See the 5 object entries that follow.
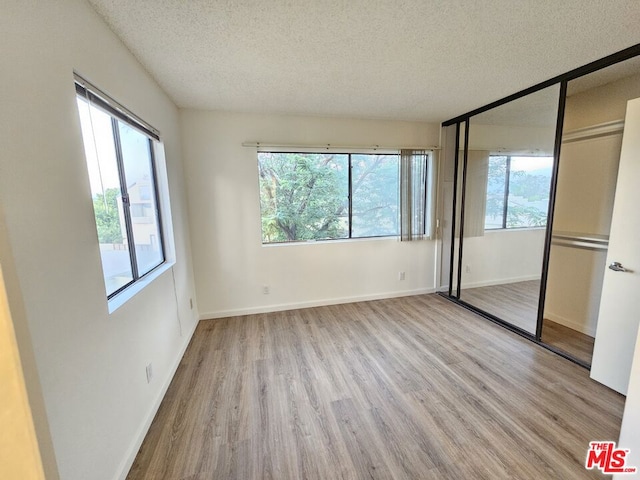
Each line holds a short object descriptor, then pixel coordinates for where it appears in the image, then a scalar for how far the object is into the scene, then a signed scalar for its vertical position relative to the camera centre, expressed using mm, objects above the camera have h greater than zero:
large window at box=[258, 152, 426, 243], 3357 +76
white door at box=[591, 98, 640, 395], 1847 -590
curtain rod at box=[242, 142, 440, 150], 3133 +678
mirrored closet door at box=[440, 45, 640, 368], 2443 -50
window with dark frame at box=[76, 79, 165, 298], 1458 +123
